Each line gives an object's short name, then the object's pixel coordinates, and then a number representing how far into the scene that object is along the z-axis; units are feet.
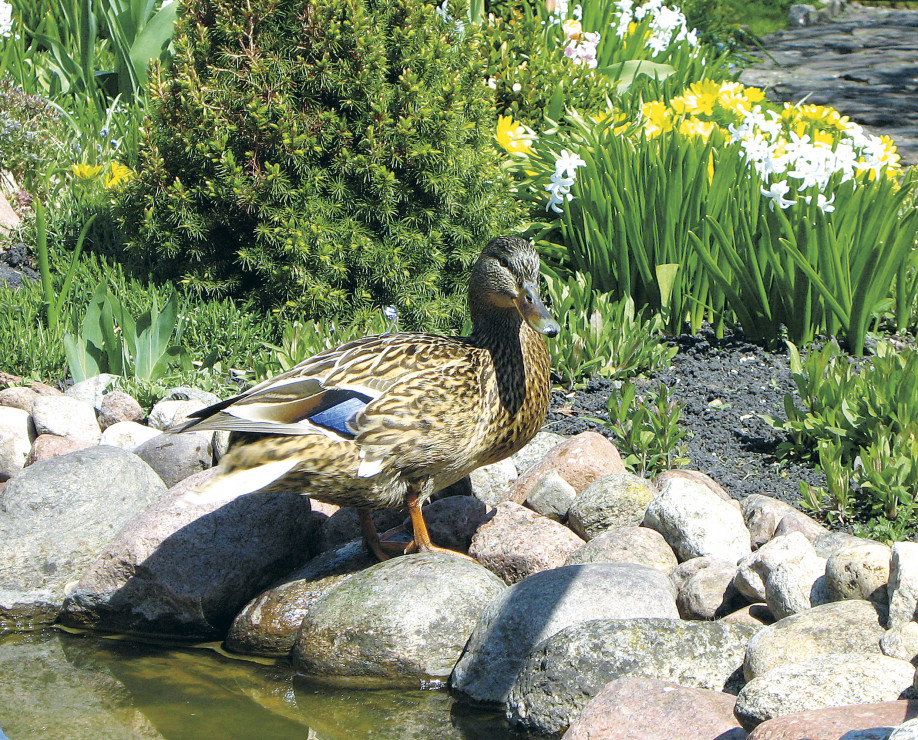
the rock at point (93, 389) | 14.40
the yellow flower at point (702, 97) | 20.43
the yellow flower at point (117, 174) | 19.35
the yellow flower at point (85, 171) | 20.52
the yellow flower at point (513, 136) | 19.92
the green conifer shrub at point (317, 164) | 15.72
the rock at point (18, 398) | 14.15
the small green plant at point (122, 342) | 14.47
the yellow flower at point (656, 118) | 19.40
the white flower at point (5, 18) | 25.22
